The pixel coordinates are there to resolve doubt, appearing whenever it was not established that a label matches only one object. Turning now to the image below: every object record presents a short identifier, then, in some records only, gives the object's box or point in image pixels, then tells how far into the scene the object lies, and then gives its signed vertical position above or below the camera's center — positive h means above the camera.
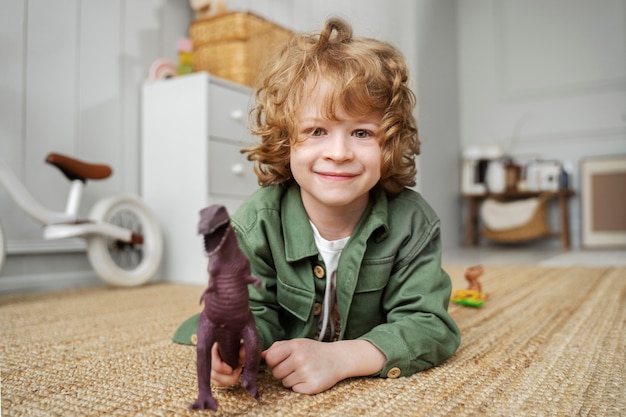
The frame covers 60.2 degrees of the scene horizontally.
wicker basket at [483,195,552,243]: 3.07 -0.08
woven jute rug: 0.49 -0.18
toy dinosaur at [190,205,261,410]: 0.41 -0.07
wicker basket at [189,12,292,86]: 1.65 +0.54
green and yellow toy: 1.07 -0.16
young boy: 0.60 -0.01
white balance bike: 1.23 -0.03
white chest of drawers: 1.51 +0.16
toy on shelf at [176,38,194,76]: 1.65 +0.48
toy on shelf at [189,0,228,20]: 1.75 +0.68
